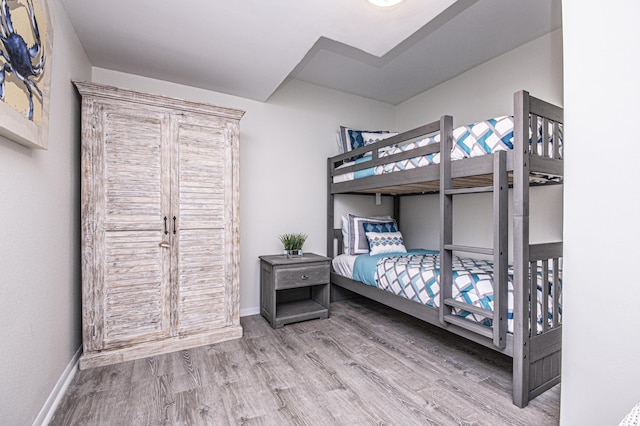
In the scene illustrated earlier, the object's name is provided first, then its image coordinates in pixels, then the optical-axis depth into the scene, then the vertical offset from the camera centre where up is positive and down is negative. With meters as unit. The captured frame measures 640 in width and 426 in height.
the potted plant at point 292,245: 3.04 -0.35
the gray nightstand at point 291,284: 2.70 -0.70
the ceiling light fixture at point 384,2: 1.65 +1.21
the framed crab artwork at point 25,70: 1.00 +0.55
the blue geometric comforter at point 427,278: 1.78 -0.50
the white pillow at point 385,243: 3.17 -0.34
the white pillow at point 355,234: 3.28 -0.25
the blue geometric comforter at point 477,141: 1.72 +0.47
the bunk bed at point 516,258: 1.58 -0.26
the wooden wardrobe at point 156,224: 2.01 -0.10
